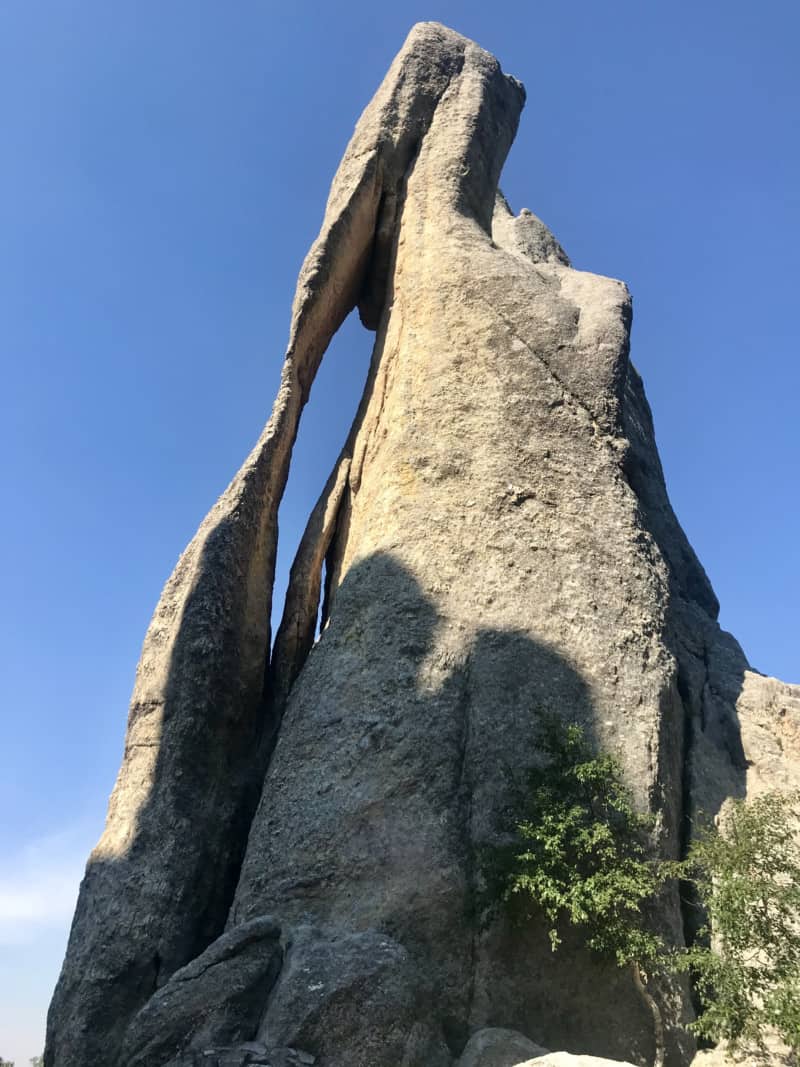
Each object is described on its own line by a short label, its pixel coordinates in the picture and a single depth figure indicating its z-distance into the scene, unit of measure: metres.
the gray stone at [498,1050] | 8.37
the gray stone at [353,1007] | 8.33
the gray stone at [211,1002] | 8.70
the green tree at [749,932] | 8.50
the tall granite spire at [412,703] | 9.33
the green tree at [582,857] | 9.22
